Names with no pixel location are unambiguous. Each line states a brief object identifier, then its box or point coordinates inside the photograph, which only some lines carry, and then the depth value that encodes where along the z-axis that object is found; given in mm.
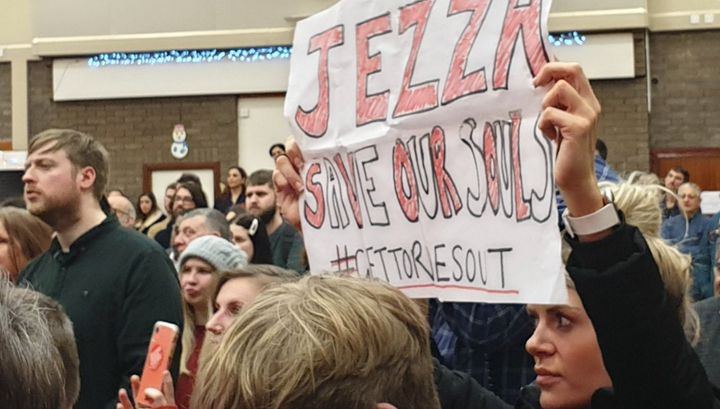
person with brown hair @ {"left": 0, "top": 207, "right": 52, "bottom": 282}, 4512
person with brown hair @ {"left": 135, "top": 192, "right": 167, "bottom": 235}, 8687
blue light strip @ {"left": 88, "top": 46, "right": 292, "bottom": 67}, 14578
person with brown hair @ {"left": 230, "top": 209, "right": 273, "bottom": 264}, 5598
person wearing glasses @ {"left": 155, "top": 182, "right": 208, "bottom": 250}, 7717
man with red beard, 3643
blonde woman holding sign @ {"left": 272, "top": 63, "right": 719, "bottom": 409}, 1910
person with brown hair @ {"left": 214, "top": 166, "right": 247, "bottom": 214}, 9680
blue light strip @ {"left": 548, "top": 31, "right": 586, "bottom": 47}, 13672
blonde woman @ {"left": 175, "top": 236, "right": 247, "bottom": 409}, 4016
